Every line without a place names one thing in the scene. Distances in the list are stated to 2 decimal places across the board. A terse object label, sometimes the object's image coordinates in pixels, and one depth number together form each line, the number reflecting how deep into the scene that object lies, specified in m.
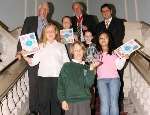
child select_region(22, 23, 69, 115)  2.32
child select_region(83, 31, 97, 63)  2.39
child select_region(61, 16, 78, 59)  2.93
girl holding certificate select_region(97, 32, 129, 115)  2.42
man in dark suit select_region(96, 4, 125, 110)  3.16
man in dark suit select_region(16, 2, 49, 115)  2.89
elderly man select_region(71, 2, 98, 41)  3.32
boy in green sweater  2.12
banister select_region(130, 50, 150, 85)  2.42
